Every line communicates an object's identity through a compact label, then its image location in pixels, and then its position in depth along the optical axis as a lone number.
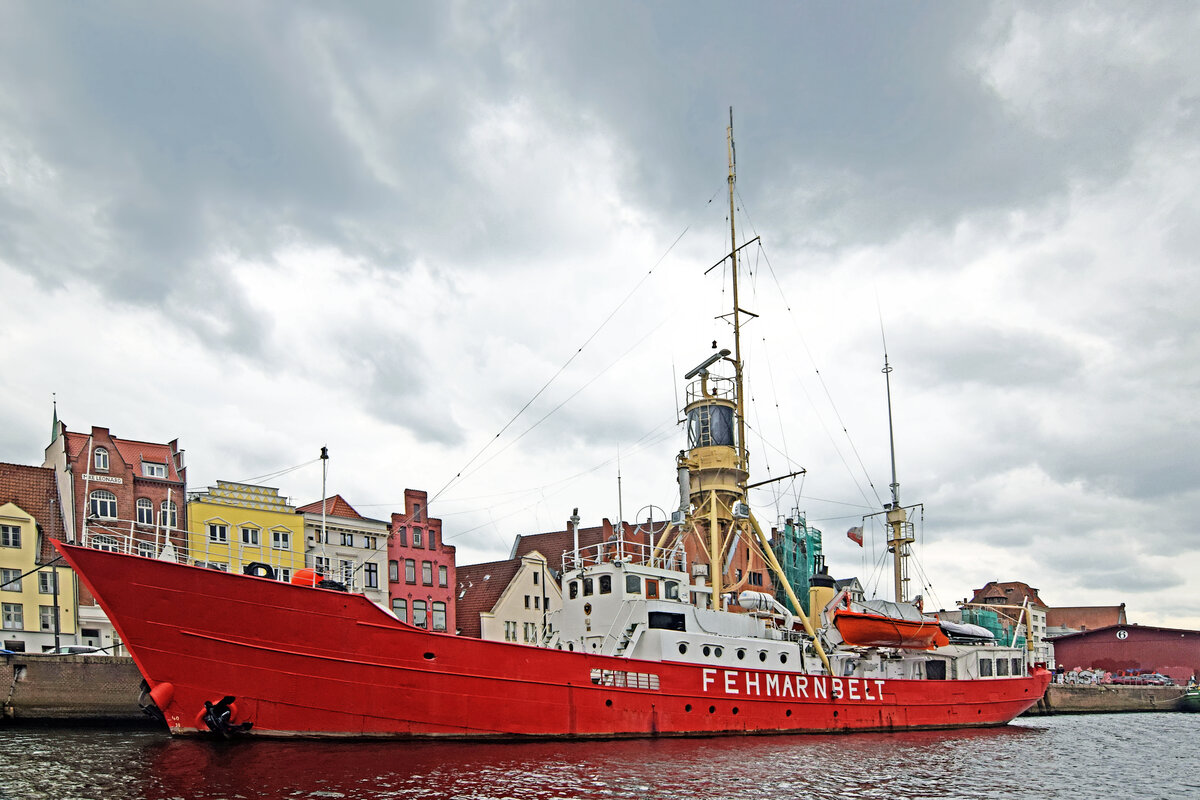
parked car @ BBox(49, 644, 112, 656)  32.63
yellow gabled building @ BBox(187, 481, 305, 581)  40.03
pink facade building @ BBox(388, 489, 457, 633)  44.66
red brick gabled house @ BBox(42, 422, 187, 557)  38.03
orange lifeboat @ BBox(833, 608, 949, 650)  31.67
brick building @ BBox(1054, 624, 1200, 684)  70.62
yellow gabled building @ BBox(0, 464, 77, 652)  36.06
